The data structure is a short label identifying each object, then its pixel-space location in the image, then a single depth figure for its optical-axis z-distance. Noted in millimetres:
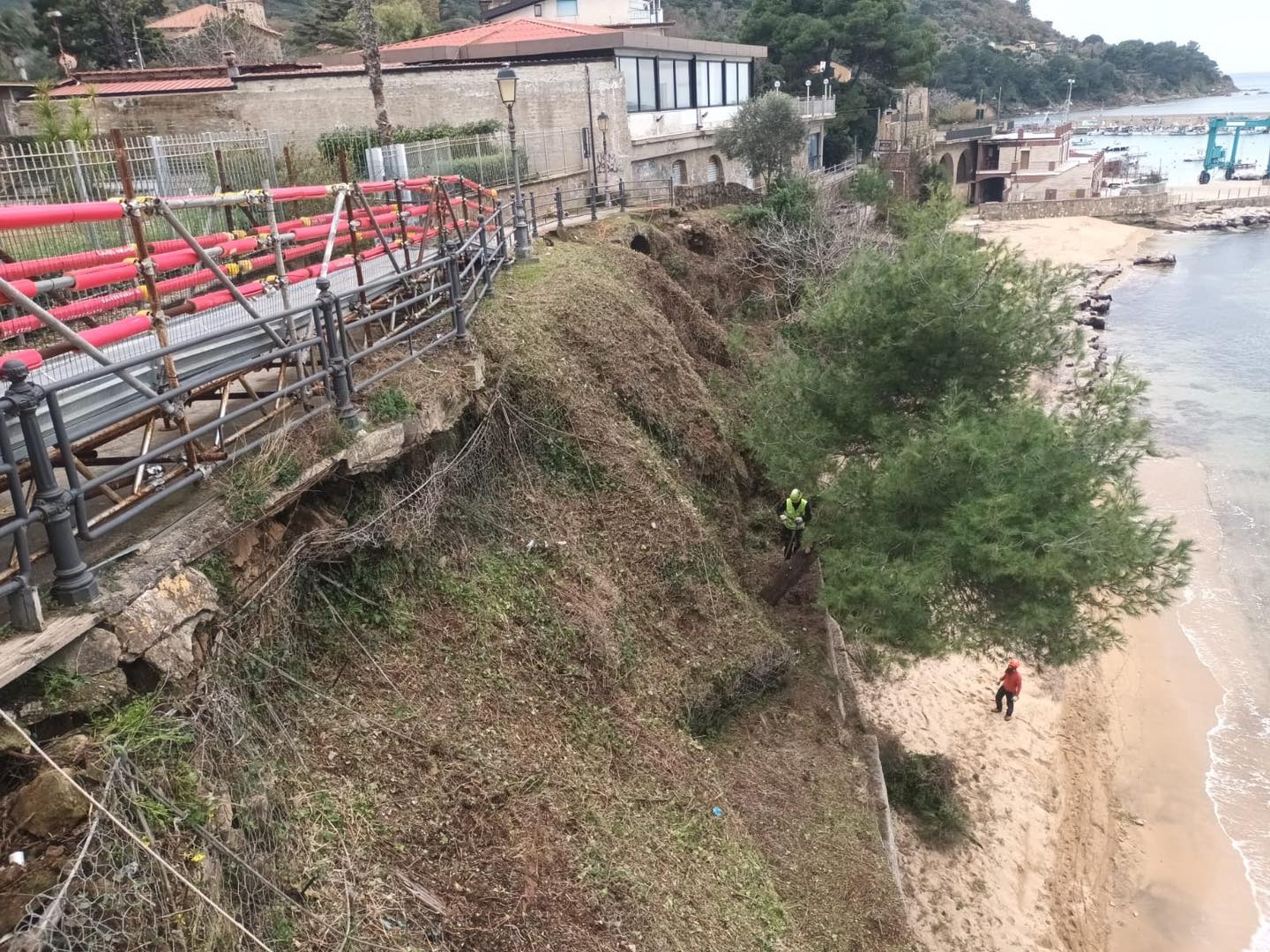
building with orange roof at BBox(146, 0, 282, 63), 44656
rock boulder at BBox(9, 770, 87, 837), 3842
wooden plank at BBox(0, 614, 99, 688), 3900
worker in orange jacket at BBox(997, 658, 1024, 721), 13992
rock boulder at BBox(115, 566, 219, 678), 4562
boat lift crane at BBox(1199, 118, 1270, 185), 88625
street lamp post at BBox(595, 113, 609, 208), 27391
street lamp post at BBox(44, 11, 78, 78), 27908
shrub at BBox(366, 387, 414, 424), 7344
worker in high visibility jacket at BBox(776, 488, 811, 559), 13102
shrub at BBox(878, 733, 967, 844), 11555
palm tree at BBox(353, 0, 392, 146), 21266
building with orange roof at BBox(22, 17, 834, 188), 25078
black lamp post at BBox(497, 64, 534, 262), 13672
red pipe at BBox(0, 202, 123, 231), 4719
